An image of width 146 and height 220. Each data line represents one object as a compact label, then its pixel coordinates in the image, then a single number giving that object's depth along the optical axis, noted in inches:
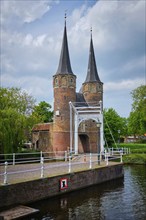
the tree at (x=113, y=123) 1742.7
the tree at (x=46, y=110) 2061.9
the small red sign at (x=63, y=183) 493.4
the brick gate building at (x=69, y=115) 1155.3
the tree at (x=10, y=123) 821.9
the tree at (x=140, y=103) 1545.3
